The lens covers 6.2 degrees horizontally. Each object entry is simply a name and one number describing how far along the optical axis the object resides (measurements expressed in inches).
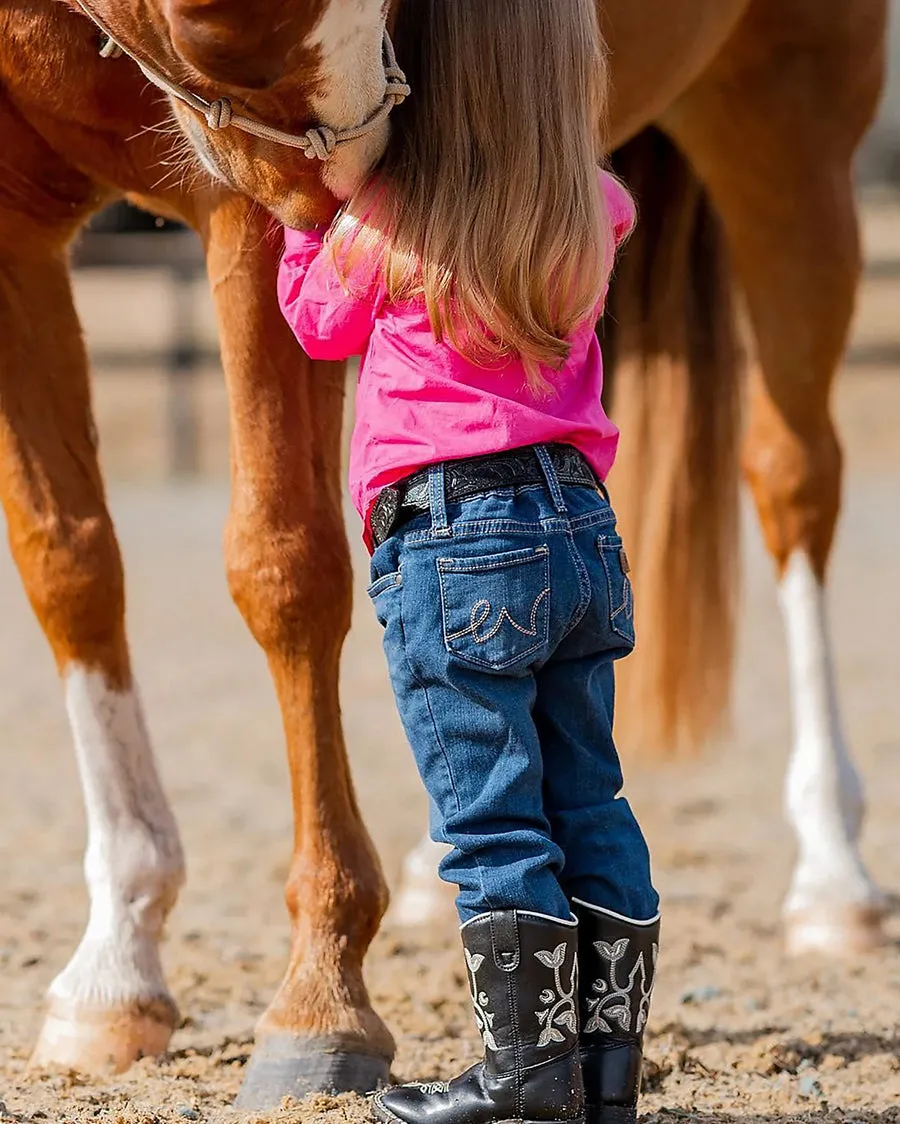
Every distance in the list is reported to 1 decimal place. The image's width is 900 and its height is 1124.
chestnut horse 234.7
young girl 232.8
